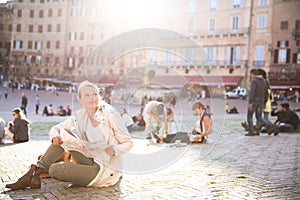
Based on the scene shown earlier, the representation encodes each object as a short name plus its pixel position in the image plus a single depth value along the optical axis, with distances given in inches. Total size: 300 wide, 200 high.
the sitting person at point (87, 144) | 127.0
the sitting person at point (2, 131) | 262.3
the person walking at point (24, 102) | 636.4
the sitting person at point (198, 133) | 265.6
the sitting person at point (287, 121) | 373.4
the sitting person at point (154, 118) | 262.0
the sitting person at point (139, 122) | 385.4
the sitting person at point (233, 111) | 810.2
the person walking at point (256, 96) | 327.3
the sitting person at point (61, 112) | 652.1
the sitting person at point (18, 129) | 274.5
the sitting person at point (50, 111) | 639.5
